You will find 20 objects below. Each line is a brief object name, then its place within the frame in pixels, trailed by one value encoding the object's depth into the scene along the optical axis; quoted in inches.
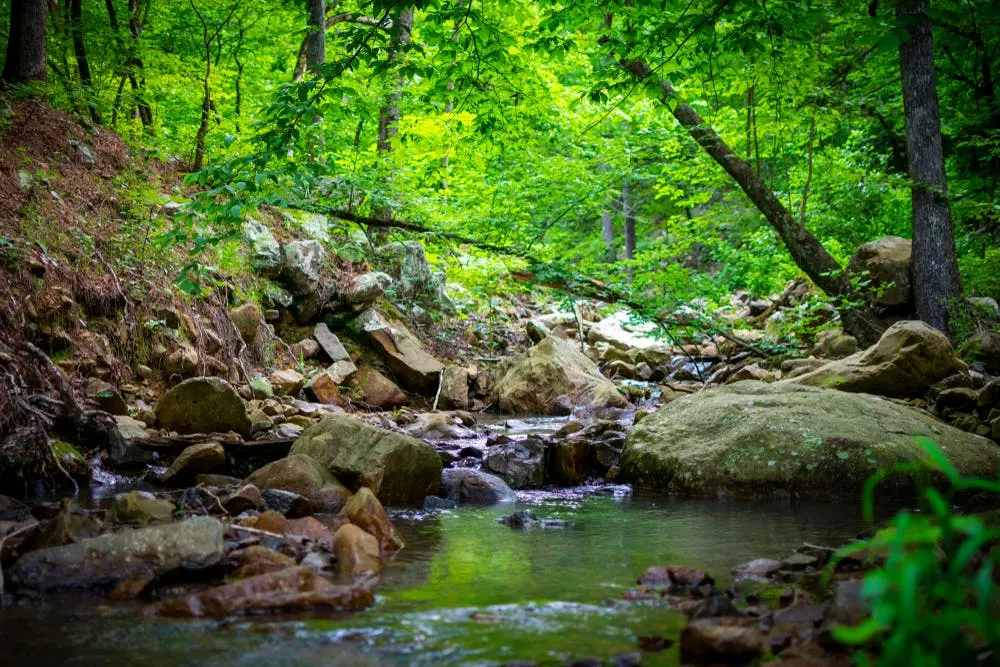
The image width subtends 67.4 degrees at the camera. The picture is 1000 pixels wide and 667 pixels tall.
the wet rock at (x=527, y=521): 202.2
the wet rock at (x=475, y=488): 243.1
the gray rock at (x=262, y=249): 415.5
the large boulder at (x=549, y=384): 431.8
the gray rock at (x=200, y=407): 273.3
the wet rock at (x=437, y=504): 228.1
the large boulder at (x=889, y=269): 414.9
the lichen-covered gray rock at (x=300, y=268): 434.9
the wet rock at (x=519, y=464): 269.3
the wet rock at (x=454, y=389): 442.9
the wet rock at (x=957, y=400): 295.5
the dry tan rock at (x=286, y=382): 358.6
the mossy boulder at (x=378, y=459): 231.3
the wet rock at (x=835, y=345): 441.4
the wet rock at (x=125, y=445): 244.4
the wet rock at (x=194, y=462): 229.9
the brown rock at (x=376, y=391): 409.7
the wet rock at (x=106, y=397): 267.1
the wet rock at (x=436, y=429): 330.6
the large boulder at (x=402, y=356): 448.5
